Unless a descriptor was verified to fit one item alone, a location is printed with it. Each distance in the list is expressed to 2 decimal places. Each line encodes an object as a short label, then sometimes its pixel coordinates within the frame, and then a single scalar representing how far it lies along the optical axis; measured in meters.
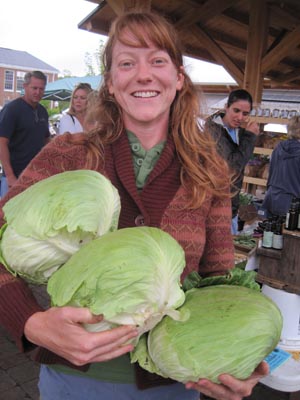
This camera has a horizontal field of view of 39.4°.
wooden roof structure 7.26
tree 52.41
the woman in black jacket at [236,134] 5.12
